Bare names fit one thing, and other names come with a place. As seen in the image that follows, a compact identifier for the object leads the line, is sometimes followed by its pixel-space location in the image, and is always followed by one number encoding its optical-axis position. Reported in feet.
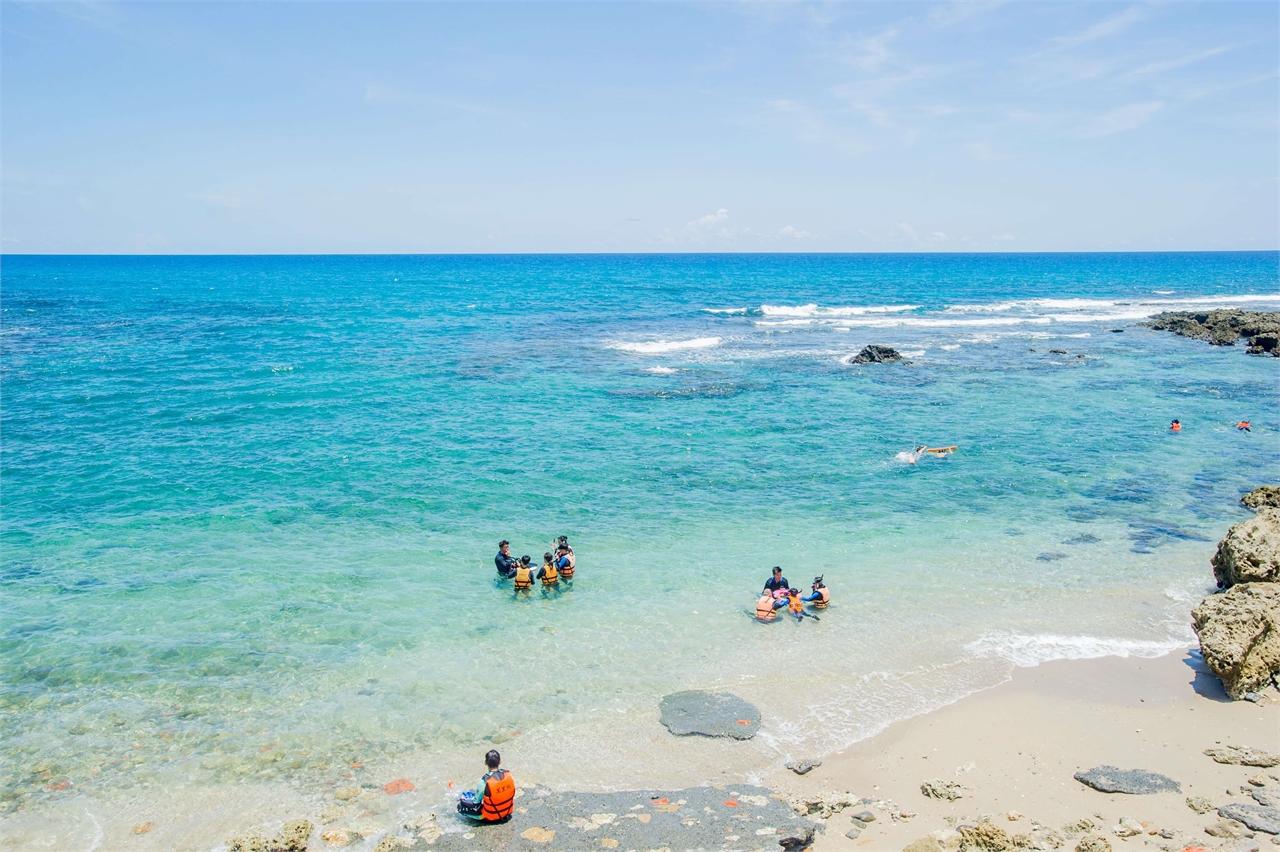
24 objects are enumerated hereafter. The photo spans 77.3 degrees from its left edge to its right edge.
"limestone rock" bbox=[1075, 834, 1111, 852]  32.48
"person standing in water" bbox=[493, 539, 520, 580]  60.64
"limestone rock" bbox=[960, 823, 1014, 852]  32.96
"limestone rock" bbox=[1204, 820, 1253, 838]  33.42
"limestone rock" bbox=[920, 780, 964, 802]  36.99
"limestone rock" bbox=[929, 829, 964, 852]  33.47
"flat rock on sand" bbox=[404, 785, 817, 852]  34.04
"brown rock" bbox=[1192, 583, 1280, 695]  43.98
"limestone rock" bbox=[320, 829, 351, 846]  34.76
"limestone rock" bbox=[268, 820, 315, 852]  34.55
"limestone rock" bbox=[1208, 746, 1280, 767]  38.47
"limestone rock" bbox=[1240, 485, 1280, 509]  71.20
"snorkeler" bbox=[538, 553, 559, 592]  59.77
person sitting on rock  35.35
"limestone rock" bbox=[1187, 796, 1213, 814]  35.22
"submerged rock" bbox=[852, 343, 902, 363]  152.87
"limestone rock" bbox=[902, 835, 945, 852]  33.12
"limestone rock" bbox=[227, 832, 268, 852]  34.55
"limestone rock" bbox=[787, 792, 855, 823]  35.94
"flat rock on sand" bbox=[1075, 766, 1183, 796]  36.88
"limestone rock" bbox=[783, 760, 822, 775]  39.42
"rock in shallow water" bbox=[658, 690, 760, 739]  42.88
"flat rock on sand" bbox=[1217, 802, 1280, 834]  33.78
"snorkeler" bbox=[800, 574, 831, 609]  55.72
